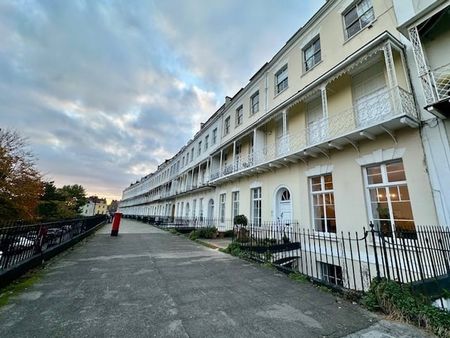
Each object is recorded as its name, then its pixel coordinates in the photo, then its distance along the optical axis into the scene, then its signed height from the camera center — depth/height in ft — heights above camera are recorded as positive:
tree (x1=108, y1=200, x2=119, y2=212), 474.16 +25.62
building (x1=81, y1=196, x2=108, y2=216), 331.57 +15.16
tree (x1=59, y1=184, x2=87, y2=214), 192.44 +19.28
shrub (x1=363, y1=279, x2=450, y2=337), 10.19 -4.28
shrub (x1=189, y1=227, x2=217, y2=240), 46.96 -3.29
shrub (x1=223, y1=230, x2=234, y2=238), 49.64 -3.46
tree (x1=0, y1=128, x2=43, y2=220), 60.03 +8.35
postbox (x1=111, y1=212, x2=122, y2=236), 49.73 -2.24
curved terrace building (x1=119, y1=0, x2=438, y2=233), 22.56 +13.01
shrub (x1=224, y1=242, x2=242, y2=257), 27.48 -4.04
